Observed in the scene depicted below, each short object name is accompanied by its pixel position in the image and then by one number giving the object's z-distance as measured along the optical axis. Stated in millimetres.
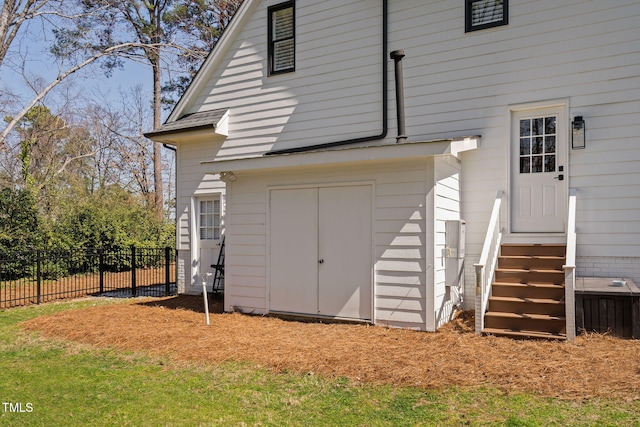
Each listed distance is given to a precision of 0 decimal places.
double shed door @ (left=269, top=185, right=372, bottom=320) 7801
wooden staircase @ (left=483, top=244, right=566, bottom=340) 6625
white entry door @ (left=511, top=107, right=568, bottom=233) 7977
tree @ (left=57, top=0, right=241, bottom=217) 19109
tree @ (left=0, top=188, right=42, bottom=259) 14146
